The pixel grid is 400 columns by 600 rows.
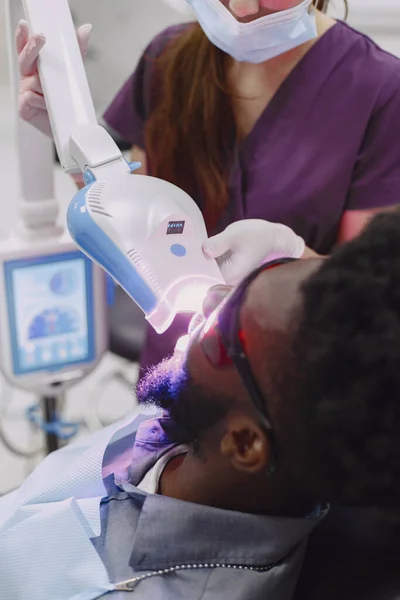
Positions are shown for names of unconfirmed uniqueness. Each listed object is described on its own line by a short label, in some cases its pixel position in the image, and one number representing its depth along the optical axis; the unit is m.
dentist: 1.03
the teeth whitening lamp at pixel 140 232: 0.72
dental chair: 0.69
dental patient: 0.58
